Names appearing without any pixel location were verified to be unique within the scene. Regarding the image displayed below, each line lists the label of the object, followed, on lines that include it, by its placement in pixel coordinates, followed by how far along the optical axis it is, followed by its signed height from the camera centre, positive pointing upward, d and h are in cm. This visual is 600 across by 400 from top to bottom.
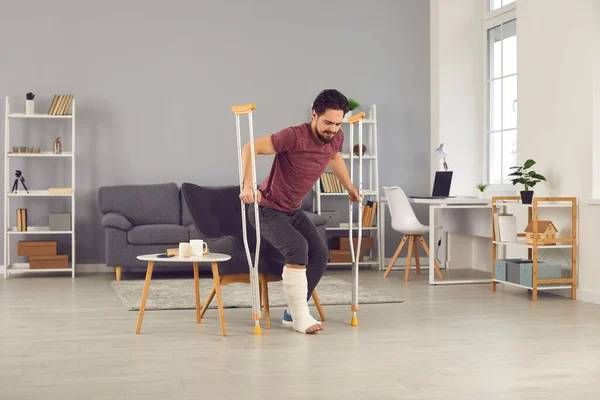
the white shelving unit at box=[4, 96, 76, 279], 720 -9
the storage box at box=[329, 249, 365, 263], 785 -68
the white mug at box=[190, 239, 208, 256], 442 -34
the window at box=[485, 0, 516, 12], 773 +171
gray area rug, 546 -80
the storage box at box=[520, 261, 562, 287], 583 -63
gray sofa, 708 -33
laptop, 751 -1
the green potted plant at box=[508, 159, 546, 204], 594 +2
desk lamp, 762 +29
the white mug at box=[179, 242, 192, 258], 439 -35
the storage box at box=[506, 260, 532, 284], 593 -64
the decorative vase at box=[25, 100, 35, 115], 730 +69
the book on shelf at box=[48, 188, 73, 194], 730 -6
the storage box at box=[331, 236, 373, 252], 785 -57
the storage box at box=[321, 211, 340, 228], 780 -32
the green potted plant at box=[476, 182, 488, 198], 725 -3
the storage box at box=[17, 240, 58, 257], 727 -57
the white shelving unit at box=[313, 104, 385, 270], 794 -1
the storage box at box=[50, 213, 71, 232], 732 -34
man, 427 -4
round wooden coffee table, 429 -40
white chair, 713 -30
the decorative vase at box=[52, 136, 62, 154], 734 +34
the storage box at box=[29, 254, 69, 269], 729 -69
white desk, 673 -34
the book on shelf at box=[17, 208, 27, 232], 726 -32
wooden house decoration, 579 -35
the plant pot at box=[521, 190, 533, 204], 596 -9
